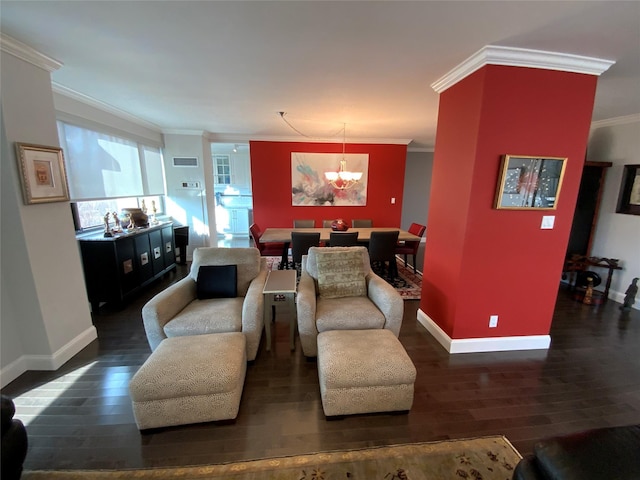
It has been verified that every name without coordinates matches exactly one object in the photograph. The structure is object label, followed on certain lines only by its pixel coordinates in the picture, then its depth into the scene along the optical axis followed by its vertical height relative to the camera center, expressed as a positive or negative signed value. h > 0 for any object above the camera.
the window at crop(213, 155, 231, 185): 8.01 +0.56
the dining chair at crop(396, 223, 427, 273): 4.43 -0.92
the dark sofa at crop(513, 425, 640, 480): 0.89 -0.90
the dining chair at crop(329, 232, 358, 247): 3.78 -0.68
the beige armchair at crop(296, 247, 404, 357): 2.21 -0.96
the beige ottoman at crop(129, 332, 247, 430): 1.57 -1.18
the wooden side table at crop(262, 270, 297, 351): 2.29 -0.88
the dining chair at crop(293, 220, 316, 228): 5.27 -0.67
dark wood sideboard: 3.14 -0.96
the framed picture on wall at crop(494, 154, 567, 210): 2.15 +0.09
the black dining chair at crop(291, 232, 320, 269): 3.88 -0.74
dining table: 4.17 -0.75
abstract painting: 5.79 +0.19
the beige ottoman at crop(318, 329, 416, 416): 1.67 -1.17
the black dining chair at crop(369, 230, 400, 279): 3.88 -0.80
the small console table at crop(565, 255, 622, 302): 3.64 -0.96
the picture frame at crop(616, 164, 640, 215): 3.51 +0.05
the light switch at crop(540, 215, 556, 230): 2.30 -0.23
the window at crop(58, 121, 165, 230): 3.27 +0.19
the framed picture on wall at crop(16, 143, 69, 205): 1.96 +0.09
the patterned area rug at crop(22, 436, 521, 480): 1.40 -1.48
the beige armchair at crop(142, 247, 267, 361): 2.09 -1.03
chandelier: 4.48 +0.26
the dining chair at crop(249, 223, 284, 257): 4.33 -0.95
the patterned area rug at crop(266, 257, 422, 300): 3.80 -1.42
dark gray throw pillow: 2.55 -0.89
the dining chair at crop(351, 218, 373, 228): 5.52 -0.67
